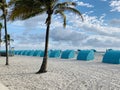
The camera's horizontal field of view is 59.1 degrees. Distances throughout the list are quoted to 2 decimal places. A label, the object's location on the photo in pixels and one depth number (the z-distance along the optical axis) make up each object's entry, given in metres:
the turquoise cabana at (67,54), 15.59
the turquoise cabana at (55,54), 17.95
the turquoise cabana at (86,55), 13.09
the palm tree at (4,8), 9.35
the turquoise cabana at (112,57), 10.31
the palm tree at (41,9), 6.76
